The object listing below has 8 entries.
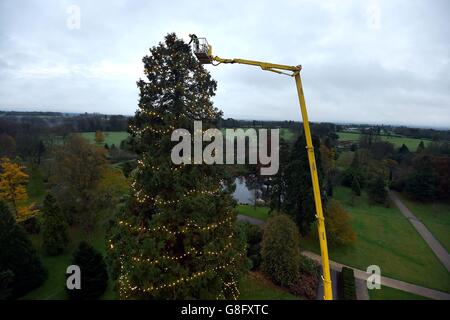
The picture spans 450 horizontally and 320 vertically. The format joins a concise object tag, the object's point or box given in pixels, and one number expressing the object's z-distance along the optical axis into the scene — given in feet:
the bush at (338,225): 71.10
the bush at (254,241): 60.85
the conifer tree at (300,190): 75.36
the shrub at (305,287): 52.75
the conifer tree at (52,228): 61.52
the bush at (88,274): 46.09
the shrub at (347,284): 52.95
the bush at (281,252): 54.65
